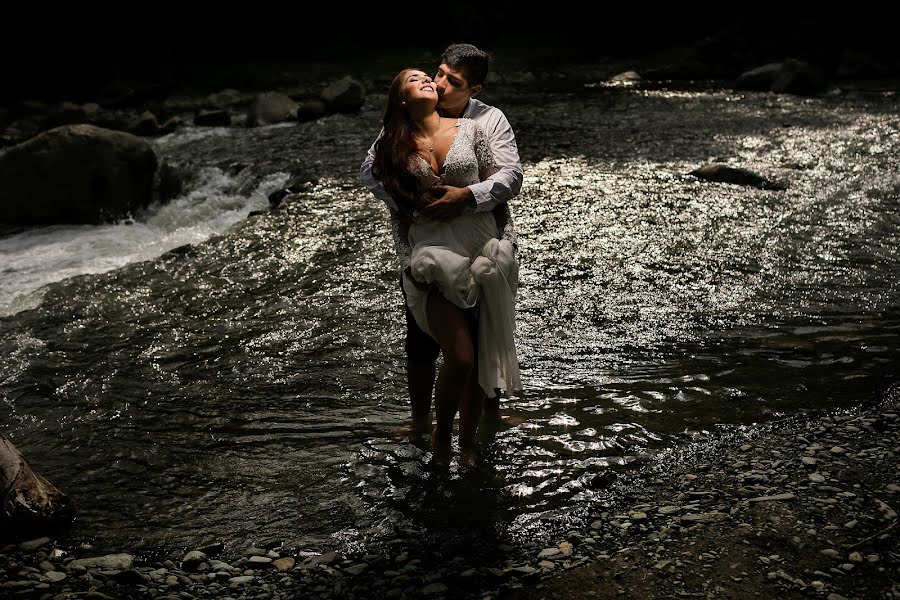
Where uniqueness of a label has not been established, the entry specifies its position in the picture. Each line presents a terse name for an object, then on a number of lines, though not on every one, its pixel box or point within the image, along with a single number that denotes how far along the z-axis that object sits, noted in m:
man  4.47
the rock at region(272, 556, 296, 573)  4.26
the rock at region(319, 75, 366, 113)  17.36
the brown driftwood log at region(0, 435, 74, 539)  4.48
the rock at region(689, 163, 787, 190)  11.25
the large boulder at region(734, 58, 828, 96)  18.30
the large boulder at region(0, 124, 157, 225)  11.52
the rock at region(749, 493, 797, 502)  4.45
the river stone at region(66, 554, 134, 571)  4.26
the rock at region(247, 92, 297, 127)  16.94
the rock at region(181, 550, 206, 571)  4.27
